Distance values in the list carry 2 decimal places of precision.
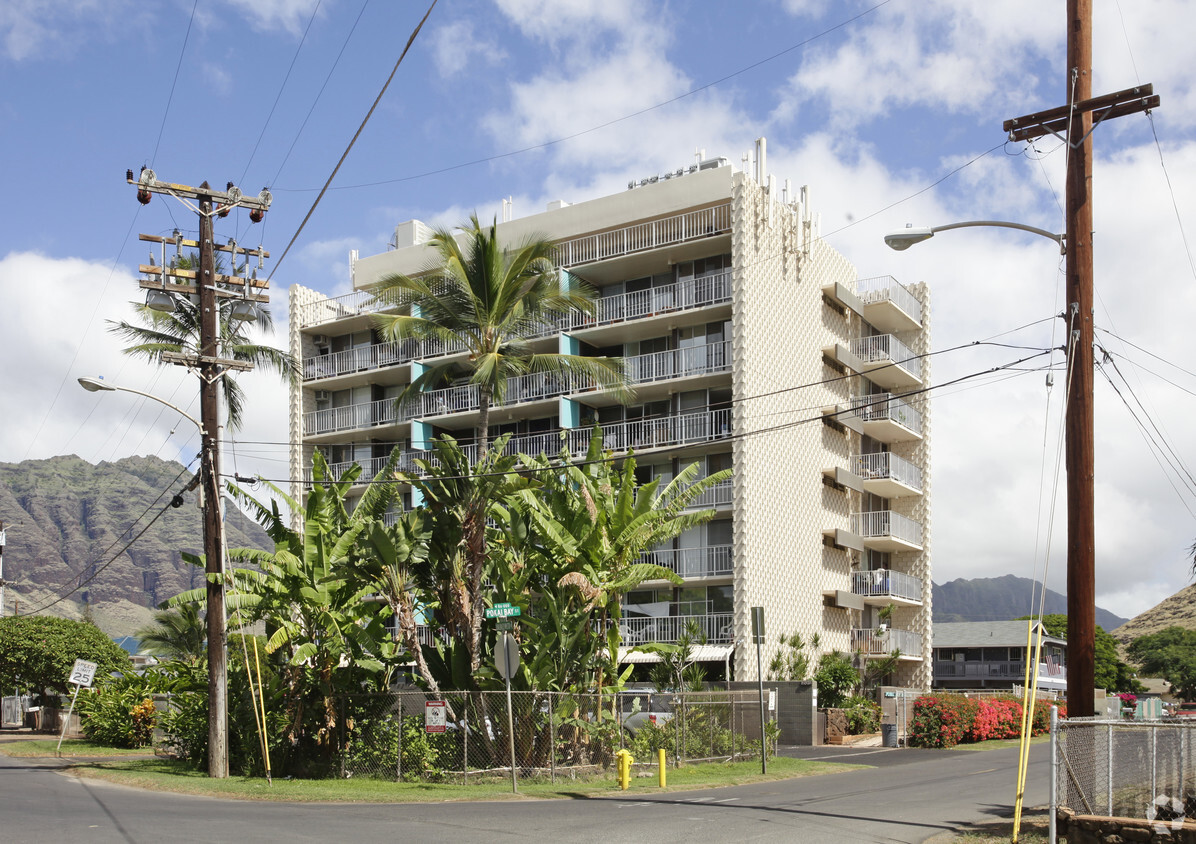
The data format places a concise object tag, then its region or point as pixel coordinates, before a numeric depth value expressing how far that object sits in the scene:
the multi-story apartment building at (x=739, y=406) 37.25
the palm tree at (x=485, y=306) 25.53
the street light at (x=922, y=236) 15.34
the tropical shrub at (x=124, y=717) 32.47
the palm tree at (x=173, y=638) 45.47
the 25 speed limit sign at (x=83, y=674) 28.73
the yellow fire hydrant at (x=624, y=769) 20.34
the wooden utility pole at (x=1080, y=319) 14.66
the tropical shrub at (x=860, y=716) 36.72
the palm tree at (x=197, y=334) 26.97
